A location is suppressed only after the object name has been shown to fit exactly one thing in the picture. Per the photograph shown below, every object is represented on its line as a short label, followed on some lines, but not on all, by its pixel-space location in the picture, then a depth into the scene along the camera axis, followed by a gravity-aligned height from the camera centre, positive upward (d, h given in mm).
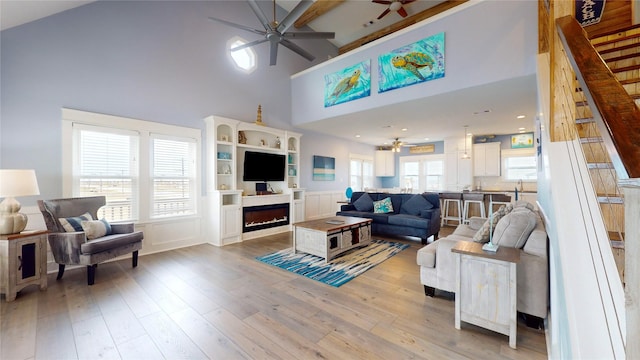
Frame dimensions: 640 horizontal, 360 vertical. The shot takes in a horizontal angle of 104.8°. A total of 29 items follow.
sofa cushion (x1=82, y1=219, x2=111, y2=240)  3113 -613
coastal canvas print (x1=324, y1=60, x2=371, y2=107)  4887 +2013
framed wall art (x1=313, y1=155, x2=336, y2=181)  7305 +359
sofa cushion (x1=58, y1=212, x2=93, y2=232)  3011 -518
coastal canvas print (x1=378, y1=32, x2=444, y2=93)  4004 +2009
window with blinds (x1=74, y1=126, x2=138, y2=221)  3578 +188
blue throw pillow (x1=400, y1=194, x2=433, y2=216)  5095 -550
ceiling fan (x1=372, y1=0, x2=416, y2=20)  5164 +3753
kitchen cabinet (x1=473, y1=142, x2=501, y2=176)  7391 +605
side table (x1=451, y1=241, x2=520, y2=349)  1861 -867
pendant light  7053 +771
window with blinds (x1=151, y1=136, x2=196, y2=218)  4297 +65
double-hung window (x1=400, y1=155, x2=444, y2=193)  8758 +254
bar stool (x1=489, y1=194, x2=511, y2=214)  5725 -464
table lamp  2527 -119
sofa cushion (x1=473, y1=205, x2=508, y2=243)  2416 -552
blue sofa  4707 -722
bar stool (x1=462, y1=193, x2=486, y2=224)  5961 -583
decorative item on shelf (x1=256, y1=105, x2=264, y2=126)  5538 +1384
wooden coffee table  3648 -892
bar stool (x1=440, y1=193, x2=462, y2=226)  6301 -701
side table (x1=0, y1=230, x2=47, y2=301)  2463 -834
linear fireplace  5163 -815
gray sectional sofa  2041 -758
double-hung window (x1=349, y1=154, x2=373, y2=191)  8805 +277
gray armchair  2891 -738
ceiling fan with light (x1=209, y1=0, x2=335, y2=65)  3238 +2229
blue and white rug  3141 -1212
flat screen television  5348 +312
